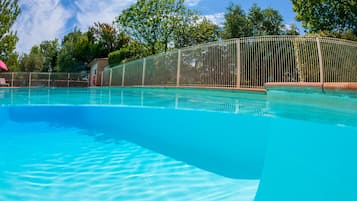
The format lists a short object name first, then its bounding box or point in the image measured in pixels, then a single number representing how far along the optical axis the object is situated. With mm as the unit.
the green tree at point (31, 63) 39375
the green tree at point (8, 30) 21016
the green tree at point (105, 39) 33312
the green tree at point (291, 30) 18391
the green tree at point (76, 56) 33875
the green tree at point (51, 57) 40094
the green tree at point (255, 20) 18625
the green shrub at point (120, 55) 24436
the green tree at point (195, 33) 21031
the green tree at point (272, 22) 18562
